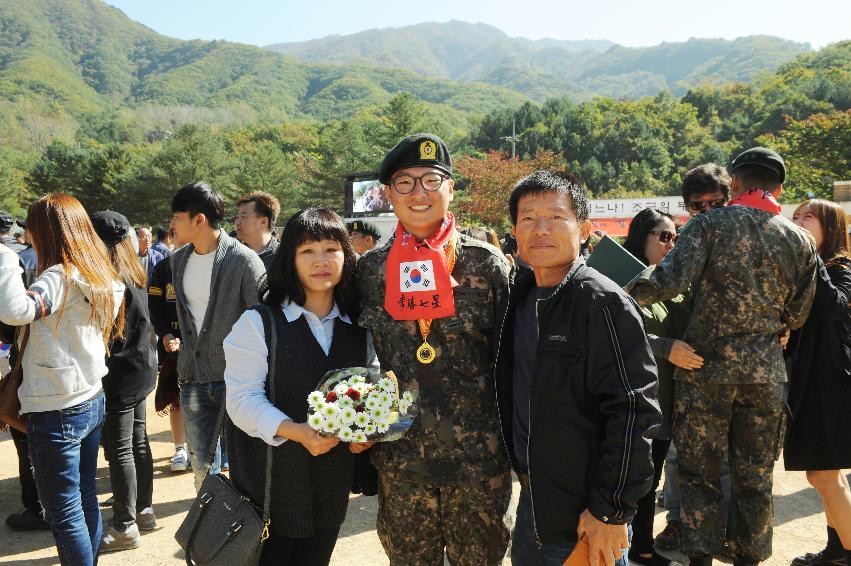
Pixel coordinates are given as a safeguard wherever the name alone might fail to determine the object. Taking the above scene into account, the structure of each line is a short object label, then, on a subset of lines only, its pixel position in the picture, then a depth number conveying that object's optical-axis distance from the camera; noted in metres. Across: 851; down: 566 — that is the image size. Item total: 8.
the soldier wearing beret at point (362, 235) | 7.04
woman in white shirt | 2.21
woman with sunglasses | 3.15
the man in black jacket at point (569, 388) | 1.85
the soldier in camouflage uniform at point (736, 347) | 3.01
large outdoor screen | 20.22
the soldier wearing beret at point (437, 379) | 2.34
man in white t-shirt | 3.60
